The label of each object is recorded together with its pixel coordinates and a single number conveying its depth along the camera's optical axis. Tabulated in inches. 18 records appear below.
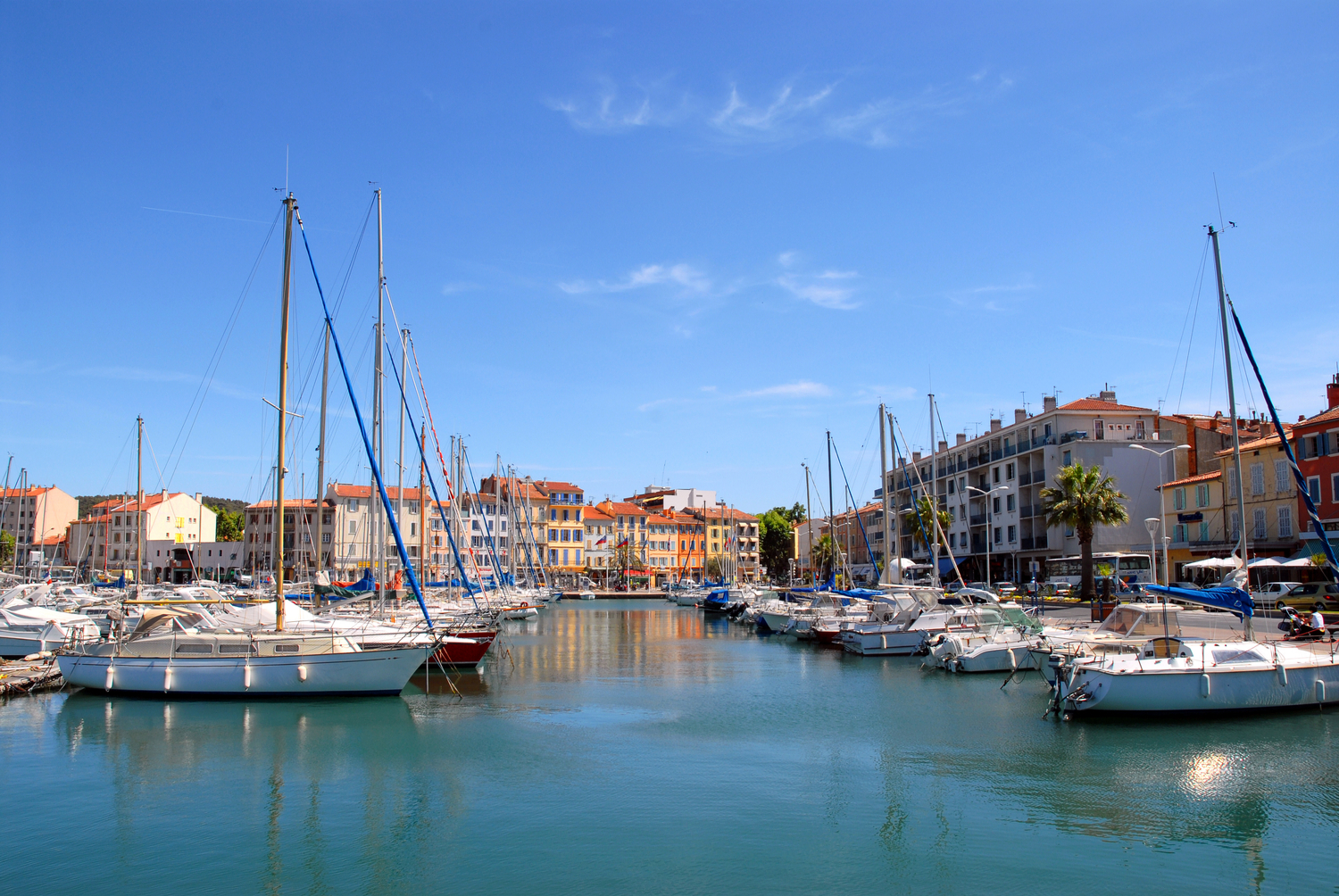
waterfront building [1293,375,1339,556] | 1937.7
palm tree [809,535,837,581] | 4346.7
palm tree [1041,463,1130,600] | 2258.9
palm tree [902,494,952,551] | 3521.2
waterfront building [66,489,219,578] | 5177.2
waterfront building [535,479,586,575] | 5290.4
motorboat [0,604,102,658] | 1475.1
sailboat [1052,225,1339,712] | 986.7
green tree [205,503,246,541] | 6063.0
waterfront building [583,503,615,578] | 5378.9
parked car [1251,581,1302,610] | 1813.5
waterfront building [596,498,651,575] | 5349.4
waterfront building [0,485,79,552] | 5905.5
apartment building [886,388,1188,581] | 2935.5
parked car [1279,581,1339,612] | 1748.3
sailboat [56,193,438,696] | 1139.9
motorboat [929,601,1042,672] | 1432.1
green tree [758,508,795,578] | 5703.7
